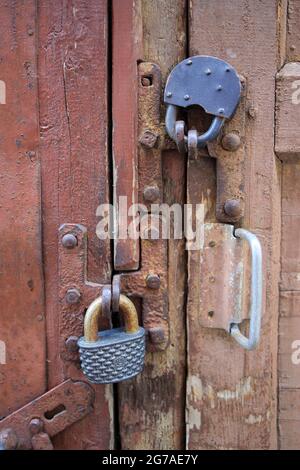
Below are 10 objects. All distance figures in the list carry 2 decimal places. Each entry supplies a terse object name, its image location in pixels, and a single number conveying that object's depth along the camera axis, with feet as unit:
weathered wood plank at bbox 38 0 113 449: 2.42
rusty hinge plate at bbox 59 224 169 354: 2.51
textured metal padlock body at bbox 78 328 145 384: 2.21
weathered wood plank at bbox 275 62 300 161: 2.43
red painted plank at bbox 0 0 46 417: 2.47
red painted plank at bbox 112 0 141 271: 2.38
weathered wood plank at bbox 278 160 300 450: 2.65
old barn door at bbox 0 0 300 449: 2.43
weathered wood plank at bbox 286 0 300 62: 2.46
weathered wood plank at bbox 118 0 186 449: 2.47
